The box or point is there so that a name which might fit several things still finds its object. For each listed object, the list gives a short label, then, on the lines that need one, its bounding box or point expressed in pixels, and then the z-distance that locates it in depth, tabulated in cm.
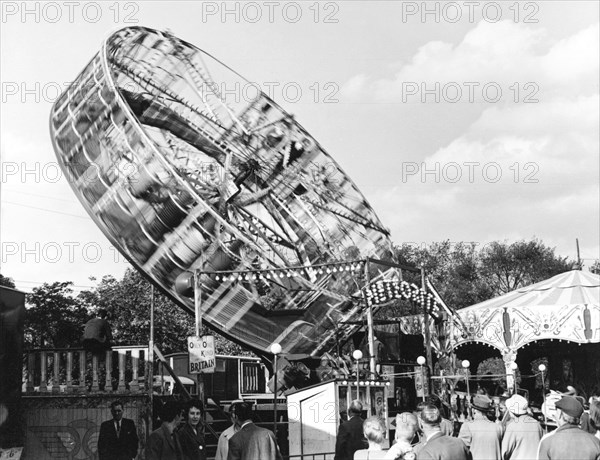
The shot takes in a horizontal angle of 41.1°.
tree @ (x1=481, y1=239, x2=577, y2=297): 7131
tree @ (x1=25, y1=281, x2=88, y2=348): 4222
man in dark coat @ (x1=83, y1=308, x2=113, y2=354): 1359
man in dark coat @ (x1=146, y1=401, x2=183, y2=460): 822
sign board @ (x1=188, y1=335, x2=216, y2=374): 1395
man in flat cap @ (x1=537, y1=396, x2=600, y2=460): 655
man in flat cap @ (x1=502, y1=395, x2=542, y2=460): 850
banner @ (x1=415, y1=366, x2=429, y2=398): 2039
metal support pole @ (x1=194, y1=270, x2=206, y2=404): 1945
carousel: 2695
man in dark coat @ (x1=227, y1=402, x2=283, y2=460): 789
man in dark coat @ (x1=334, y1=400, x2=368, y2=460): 1048
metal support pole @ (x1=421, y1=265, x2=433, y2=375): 2325
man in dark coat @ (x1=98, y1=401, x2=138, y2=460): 1208
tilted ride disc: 2089
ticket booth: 1584
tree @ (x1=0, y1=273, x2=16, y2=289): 4359
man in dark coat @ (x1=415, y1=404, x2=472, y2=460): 647
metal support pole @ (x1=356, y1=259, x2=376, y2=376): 1944
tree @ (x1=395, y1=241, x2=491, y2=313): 6850
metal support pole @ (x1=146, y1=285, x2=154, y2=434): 1326
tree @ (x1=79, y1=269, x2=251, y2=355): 4612
